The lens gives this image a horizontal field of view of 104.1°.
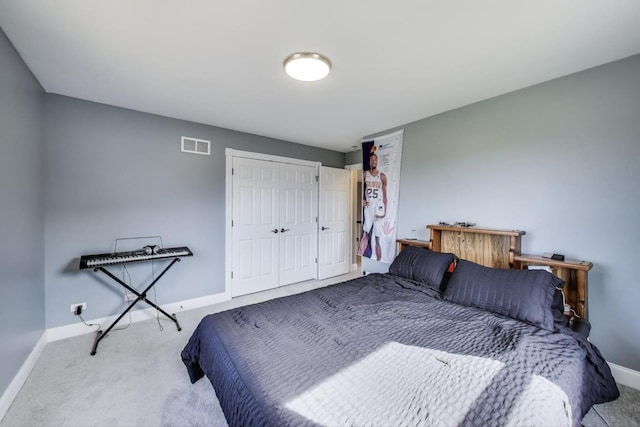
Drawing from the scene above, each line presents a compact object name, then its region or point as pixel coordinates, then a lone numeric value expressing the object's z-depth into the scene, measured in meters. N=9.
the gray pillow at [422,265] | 2.33
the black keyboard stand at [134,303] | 2.26
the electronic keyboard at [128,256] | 2.31
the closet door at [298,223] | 4.04
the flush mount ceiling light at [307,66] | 1.79
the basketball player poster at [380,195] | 3.39
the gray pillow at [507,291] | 1.67
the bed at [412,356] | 0.96
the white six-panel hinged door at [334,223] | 4.48
